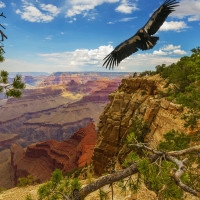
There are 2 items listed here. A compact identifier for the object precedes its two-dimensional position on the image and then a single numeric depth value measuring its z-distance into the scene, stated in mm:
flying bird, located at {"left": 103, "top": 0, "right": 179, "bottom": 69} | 5480
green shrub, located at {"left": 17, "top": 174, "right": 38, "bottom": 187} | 24388
